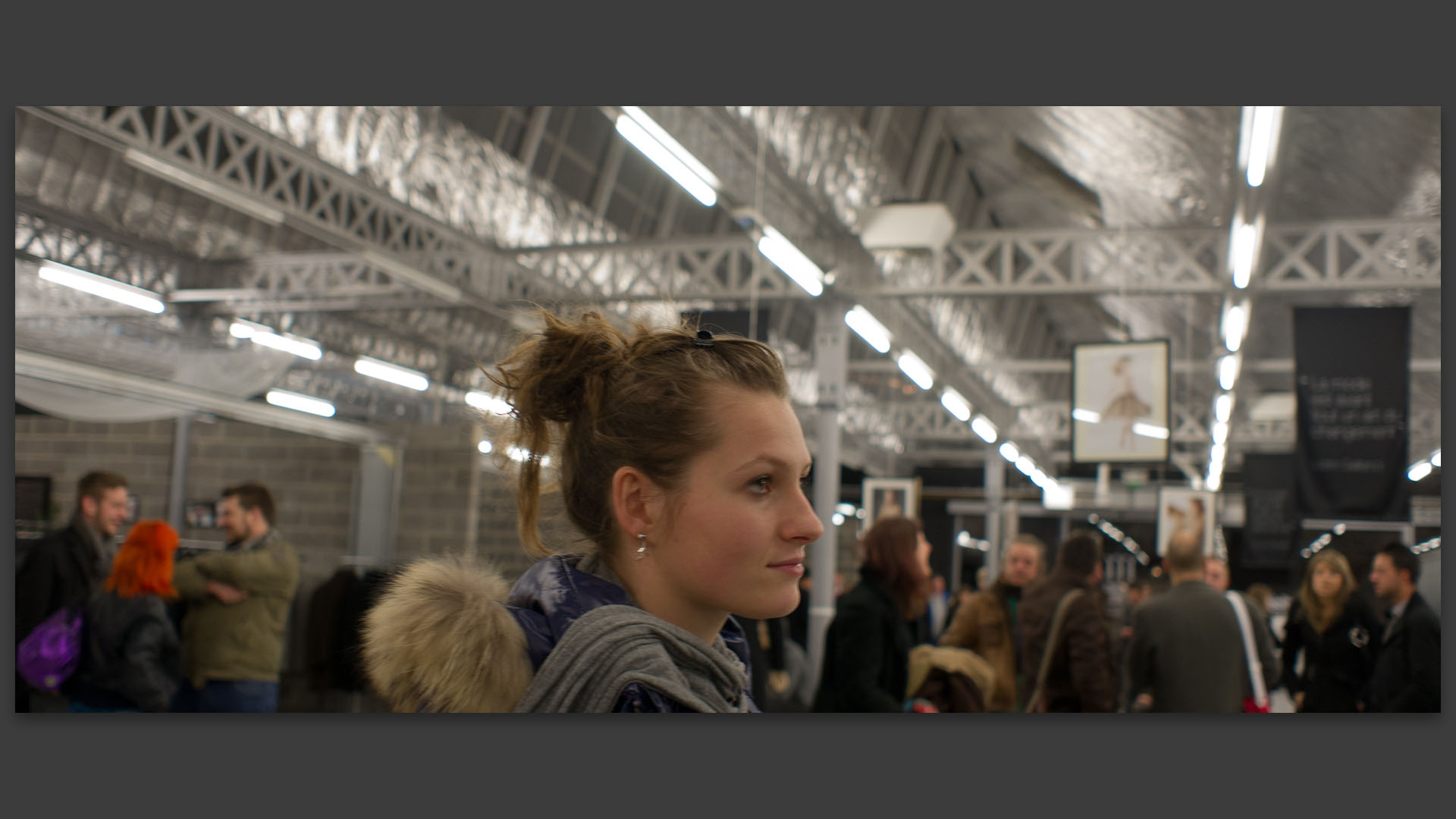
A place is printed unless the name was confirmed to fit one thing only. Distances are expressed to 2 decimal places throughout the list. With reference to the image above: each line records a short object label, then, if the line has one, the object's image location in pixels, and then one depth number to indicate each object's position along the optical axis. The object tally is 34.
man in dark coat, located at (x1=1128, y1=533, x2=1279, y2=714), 5.91
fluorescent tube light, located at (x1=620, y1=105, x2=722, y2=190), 5.79
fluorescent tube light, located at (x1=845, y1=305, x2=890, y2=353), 11.23
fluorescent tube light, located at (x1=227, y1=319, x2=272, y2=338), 11.69
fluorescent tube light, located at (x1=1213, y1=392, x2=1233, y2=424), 15.55
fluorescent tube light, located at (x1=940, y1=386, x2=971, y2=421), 16.68
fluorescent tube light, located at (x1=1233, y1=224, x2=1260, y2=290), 8.86
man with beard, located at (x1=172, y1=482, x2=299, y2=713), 6.69
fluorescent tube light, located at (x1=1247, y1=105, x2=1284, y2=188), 6.30
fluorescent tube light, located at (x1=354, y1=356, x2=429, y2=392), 12.72
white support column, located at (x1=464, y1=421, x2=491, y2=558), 12.21
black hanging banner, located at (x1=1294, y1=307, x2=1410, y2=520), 7.82
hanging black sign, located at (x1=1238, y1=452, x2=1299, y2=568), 15.47
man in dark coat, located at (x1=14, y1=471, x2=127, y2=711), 6.50
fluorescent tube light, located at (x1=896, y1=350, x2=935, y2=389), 13.56
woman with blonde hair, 7.02
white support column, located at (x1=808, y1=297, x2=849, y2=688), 11.05
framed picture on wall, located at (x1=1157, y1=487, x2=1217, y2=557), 12.93
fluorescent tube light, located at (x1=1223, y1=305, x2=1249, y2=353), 10.89
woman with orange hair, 6.03
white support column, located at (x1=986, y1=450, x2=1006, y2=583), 24.30
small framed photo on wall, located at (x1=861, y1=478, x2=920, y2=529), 13.32
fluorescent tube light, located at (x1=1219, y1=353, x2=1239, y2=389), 12.98
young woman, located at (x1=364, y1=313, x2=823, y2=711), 1.33
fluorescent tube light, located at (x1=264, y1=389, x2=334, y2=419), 11.00
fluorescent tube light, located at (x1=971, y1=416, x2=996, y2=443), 20.12
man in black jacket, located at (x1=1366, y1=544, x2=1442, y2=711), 6.20
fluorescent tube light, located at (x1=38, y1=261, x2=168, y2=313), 9.43
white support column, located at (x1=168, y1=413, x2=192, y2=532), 9.85
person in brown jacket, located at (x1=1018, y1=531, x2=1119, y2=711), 5.75
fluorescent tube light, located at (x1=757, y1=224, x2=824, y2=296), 8.70
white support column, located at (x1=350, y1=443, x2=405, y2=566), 11.60
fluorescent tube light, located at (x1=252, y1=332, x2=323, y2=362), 11.78
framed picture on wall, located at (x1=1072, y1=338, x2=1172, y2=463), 8.95
